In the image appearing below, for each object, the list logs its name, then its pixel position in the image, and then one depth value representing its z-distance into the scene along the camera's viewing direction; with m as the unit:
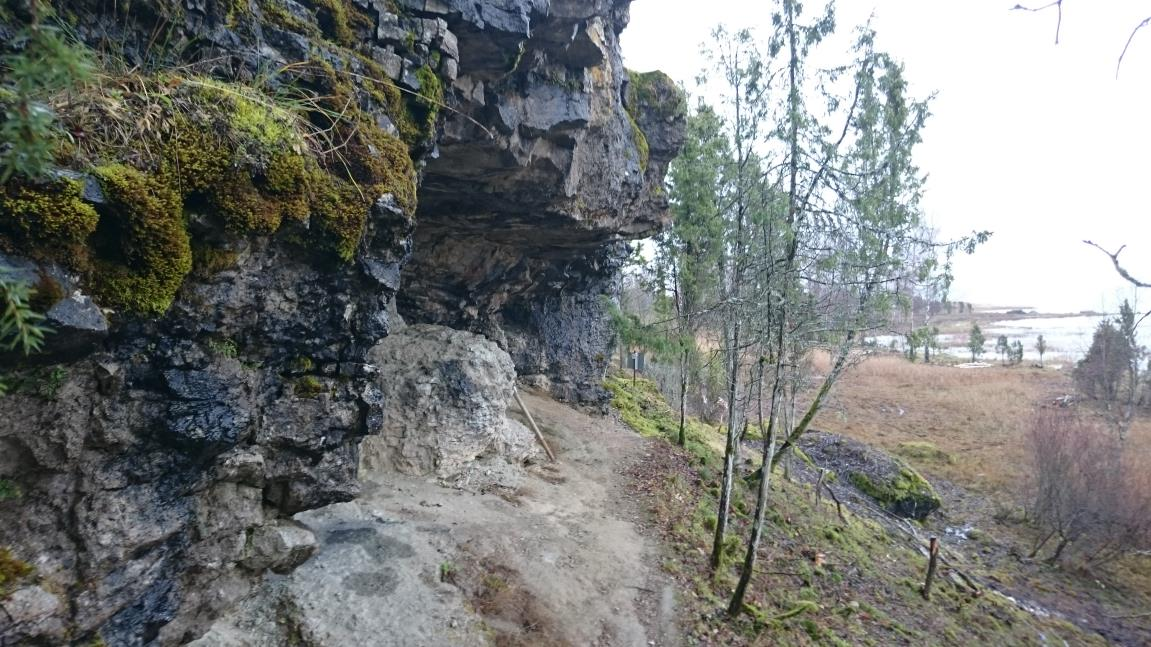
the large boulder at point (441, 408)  10.53
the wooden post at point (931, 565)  12.48
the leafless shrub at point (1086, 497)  16.59
